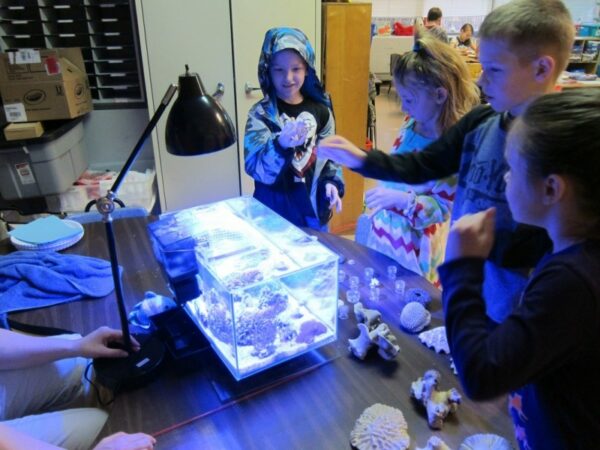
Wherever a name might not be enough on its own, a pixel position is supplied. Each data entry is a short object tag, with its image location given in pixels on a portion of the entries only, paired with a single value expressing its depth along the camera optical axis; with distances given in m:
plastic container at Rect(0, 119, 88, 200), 2.36
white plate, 1.59
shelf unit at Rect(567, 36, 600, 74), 5.85
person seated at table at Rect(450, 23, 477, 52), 7.27
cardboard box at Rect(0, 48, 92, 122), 2.41
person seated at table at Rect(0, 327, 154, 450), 0.94
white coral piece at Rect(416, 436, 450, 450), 0.79
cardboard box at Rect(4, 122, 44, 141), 2.32
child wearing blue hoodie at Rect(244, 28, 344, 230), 1.68
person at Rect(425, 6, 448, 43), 7.00
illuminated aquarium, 0.98
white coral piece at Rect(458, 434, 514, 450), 0.79
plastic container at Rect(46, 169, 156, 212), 2.60
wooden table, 0.86
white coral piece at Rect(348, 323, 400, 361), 1.03
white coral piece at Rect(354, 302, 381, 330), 1.11
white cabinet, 2.57
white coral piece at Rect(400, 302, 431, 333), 1.13
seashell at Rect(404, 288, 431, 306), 1.23
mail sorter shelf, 2.63
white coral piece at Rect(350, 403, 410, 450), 0.81
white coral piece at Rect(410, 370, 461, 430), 0.86
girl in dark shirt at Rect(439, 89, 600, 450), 0.59
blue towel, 1.32
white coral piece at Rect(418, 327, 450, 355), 1.06
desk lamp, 0.94
